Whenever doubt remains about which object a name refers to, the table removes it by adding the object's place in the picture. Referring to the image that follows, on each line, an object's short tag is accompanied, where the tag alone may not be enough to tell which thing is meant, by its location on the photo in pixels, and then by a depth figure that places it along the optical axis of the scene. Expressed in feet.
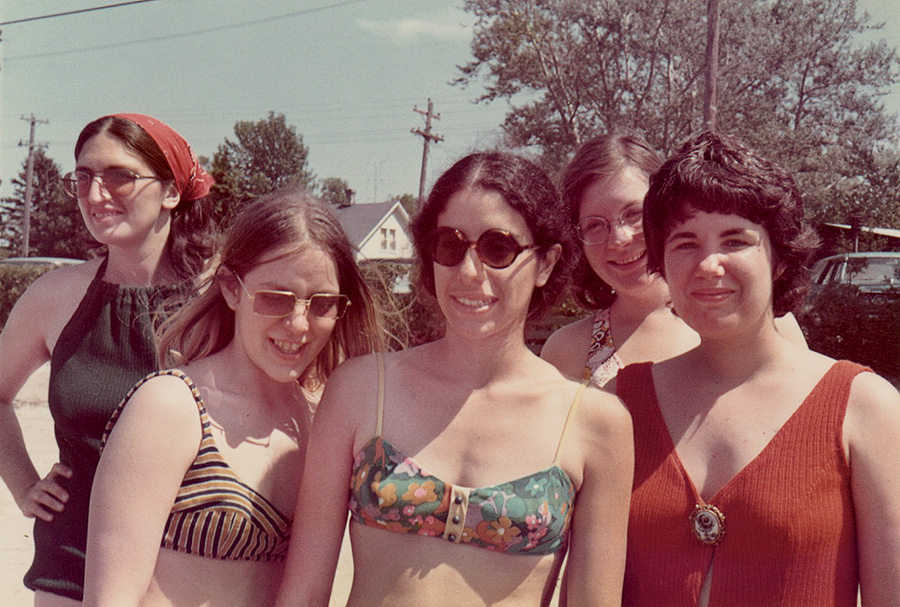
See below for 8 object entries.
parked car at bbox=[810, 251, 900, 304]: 43.46
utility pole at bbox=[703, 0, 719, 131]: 48.88
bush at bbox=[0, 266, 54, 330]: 77.82
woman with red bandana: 8.96
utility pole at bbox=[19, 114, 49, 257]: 156.04
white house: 165.07
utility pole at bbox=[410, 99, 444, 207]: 122.72
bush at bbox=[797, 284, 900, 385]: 42.42
